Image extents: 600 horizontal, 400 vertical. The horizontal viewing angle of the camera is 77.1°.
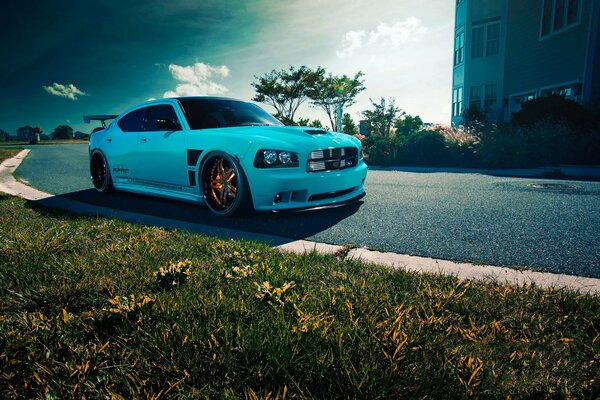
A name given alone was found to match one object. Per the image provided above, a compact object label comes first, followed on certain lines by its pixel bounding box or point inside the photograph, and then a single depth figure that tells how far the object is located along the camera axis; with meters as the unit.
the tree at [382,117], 25.27
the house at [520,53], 14.03
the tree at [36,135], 40.34
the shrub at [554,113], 10.95
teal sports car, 4.03
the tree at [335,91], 36.44
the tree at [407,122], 14.57
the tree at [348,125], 29.84
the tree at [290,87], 35.62
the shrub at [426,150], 11.15
